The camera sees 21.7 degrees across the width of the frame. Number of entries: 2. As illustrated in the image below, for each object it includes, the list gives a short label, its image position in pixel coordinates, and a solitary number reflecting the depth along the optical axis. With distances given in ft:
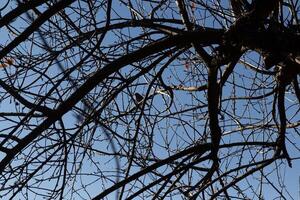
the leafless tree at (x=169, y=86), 15.25
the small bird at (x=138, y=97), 24.04
